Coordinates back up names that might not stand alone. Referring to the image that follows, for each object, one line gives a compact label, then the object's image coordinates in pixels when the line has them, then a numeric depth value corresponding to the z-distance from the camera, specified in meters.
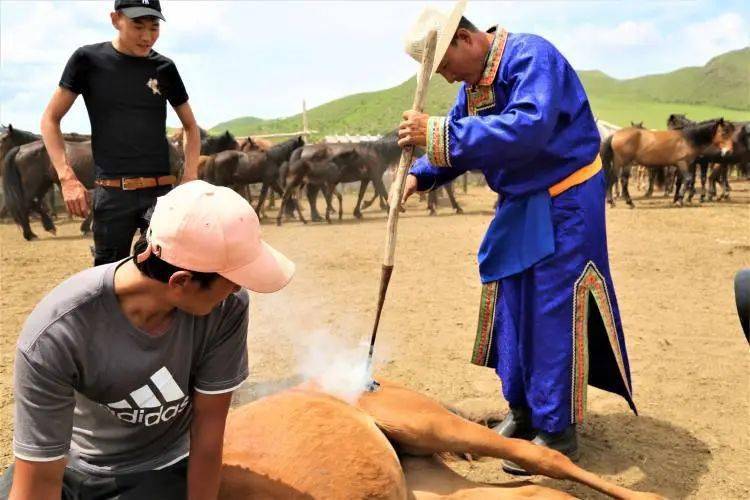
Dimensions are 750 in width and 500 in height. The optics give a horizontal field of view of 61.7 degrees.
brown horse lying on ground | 2.11
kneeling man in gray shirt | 1.59
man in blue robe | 2.82
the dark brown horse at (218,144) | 17.81
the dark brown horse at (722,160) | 16.62
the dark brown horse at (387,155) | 15.70
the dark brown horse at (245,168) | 14.93
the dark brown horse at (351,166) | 15.34
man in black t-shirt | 3.24
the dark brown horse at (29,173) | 11.80
